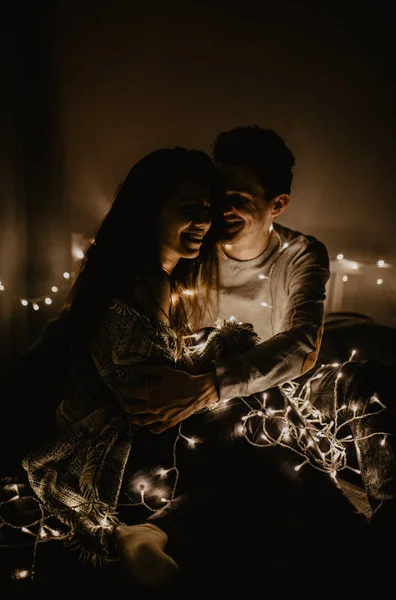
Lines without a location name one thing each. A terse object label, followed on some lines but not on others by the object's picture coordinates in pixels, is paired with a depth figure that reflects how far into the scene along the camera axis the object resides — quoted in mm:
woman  1286
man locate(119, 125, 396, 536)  1314
